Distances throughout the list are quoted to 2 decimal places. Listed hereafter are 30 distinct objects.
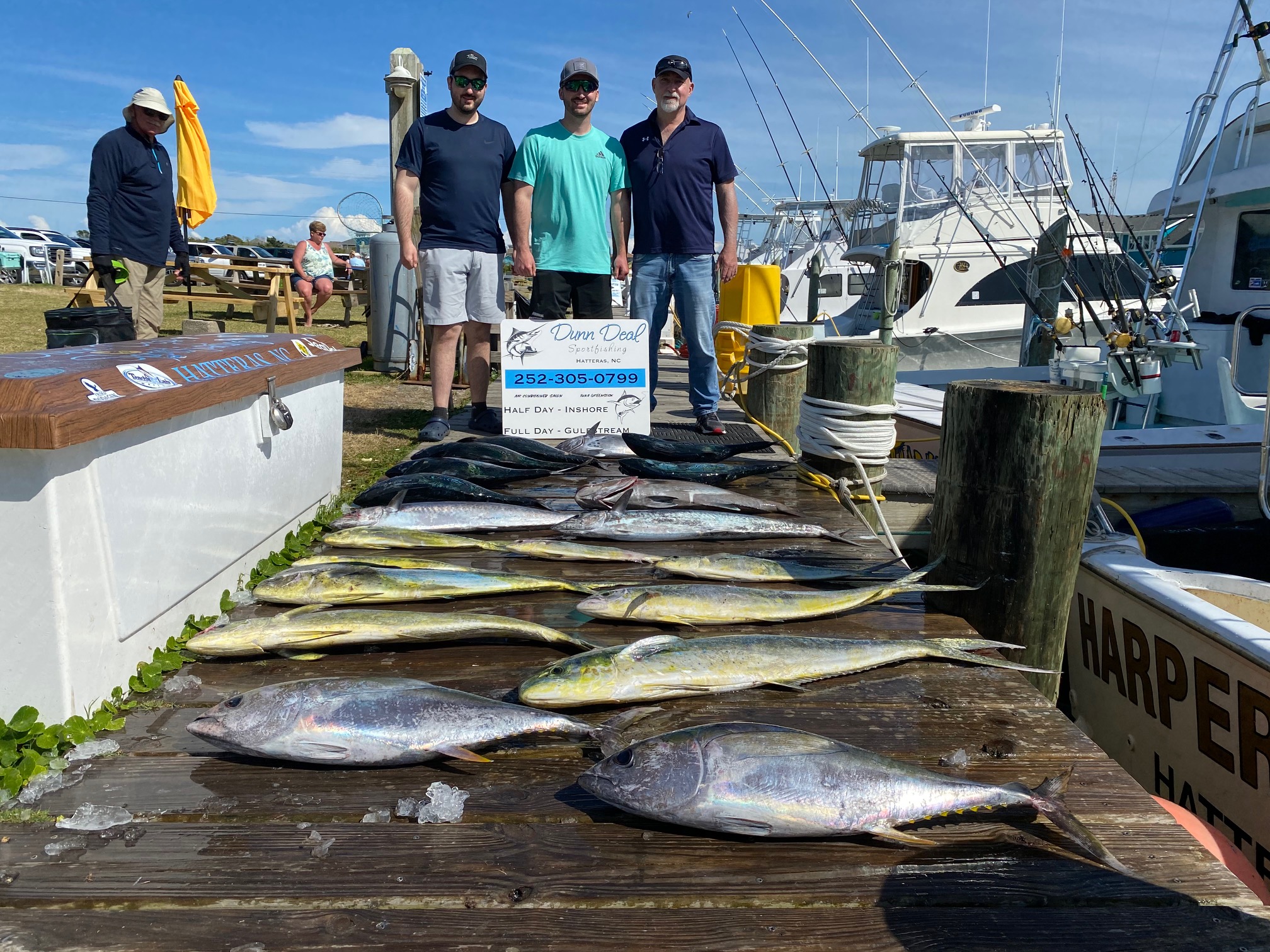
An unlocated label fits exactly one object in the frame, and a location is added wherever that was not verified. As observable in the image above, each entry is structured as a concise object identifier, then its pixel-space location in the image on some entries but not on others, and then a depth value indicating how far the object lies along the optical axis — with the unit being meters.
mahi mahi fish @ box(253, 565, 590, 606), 2.57
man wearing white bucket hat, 5.98
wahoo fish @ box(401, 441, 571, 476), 4.17
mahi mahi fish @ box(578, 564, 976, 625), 2.51
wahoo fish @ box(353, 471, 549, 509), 3.54
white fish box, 1.78
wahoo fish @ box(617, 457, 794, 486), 3.93
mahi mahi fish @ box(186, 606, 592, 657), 2.29
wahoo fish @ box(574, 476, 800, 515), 3.52
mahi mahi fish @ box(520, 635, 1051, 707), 2.03
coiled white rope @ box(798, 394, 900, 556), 3.75
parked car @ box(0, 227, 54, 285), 28.81
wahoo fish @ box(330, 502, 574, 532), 3.29
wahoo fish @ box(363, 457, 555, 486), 3.90
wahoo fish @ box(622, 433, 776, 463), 4.27
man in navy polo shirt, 5.06
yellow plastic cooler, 8.46
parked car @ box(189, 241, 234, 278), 28.15
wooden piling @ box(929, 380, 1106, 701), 2.56
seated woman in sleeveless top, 14.89
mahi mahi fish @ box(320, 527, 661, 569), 3.10
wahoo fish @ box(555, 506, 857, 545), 3.32
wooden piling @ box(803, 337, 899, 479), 3.65
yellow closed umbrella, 9.84
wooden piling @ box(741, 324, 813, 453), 6.06
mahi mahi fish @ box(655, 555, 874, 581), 2.85
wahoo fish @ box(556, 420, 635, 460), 4.53
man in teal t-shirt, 5.04
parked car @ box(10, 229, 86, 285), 28.61
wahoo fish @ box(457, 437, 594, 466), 4.31
